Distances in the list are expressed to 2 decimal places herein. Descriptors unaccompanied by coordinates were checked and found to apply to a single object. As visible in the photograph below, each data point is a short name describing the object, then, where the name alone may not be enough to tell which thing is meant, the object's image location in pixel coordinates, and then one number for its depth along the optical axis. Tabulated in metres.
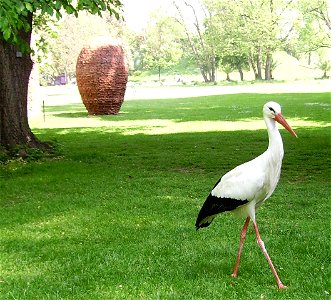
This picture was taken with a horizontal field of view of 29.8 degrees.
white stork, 5.12
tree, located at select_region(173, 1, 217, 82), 78.81
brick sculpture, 26.22
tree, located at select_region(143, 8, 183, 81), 86.06
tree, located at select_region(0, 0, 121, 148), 13.09
